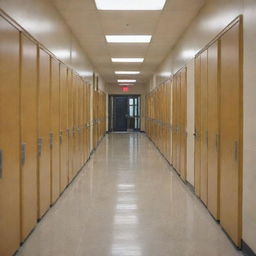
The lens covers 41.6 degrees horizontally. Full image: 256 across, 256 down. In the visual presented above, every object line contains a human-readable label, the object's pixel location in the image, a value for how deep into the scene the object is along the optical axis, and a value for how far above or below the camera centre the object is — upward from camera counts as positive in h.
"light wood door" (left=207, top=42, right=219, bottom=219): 4.57 -0.20
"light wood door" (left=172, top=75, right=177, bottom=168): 8.74 -0.24
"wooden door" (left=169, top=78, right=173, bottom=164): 9.63 +0.25
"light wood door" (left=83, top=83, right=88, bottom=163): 9.80 -0.14
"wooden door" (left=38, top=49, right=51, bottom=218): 4.54 -0.22
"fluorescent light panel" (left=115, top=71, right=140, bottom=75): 16.31 +2.25
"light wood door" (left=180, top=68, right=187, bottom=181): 7.24 -0.14
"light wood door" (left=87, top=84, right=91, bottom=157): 10.95 +0.06
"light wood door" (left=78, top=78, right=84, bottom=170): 8.72 -0.13
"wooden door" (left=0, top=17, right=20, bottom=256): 3.08 -0.22
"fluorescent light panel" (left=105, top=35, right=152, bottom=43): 8.40 +2.06
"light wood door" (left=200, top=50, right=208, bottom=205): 5.27 -0.22
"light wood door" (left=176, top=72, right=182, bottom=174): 8.03 -0.13
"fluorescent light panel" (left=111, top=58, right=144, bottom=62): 12.12 +2.13
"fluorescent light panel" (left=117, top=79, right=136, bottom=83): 20.39 +2.33
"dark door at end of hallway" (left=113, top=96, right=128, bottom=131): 24.39 +0.67
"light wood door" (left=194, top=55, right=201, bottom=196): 5.79 -0.08
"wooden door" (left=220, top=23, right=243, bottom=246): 3.65 -0.18
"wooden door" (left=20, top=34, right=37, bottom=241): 3.75 -0.19
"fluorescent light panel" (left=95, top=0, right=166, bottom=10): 5.75 +2.00
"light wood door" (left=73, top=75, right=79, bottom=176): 7.74 -0.16
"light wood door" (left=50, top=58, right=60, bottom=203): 5.34 -0.19
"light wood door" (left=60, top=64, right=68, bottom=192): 6.11 -0.18
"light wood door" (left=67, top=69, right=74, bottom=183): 6.96 -0.23
